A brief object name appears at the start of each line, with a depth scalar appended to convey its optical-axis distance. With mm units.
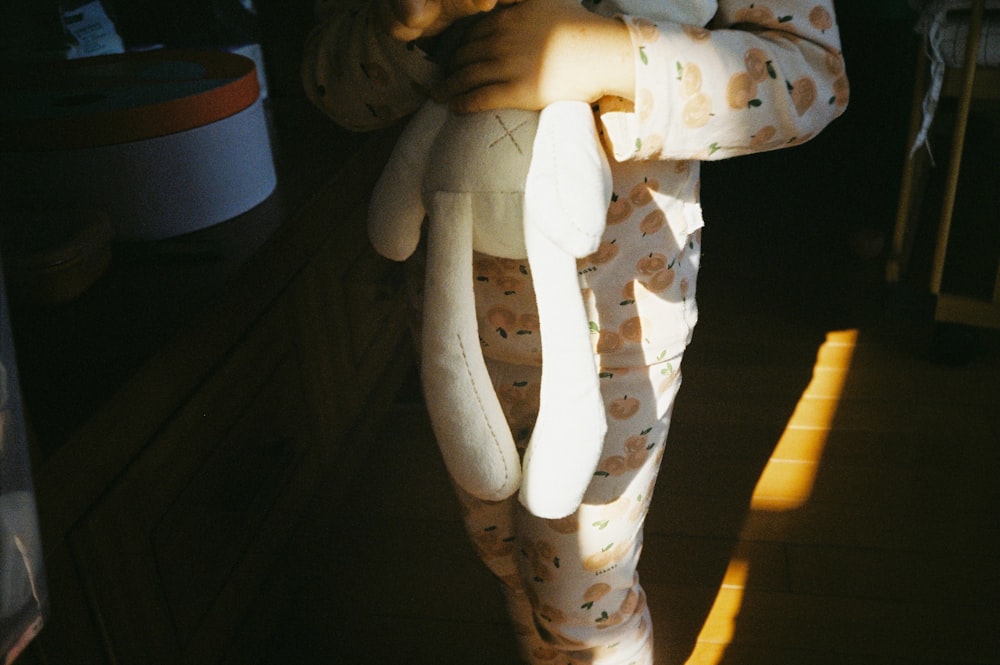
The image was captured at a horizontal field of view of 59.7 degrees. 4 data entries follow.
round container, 681
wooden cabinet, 569
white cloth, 1296
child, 575
